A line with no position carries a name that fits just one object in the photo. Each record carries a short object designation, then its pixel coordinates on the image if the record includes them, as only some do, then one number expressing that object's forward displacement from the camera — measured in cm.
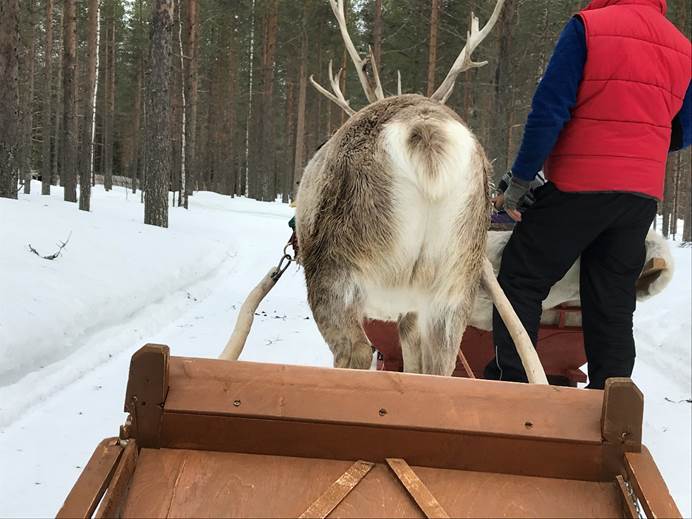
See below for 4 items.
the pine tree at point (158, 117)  1069
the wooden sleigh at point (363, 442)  133
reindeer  193
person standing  236
